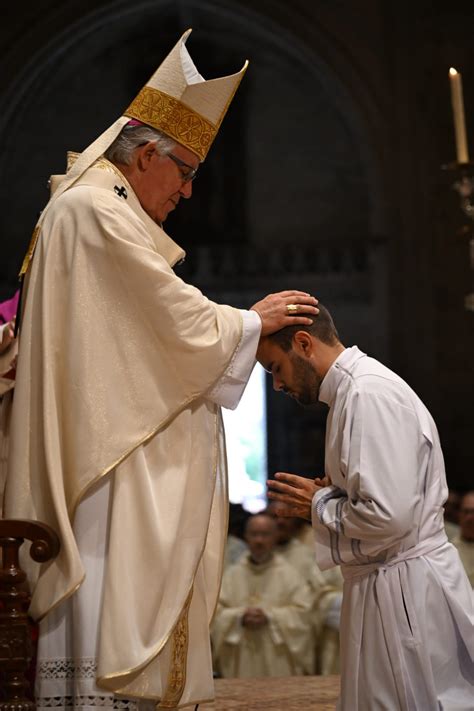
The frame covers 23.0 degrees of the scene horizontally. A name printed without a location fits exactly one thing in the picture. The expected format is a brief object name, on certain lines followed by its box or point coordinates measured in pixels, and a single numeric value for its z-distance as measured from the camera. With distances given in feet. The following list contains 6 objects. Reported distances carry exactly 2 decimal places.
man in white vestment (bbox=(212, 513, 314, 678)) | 27.48
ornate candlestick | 17.47
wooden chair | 10.35
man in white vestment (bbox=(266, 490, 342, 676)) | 27.37
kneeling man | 10.80
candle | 16.64
